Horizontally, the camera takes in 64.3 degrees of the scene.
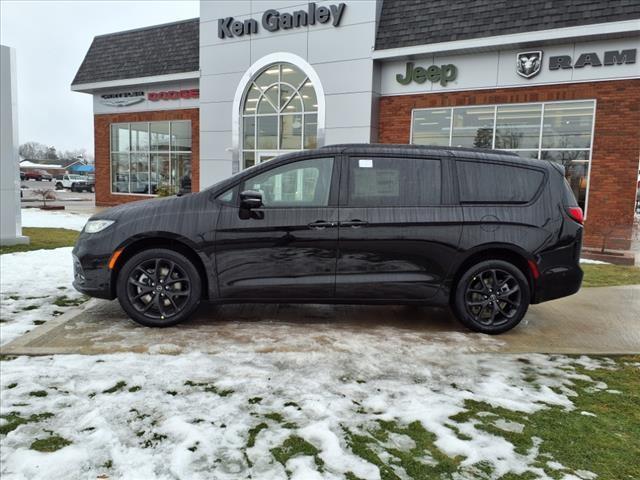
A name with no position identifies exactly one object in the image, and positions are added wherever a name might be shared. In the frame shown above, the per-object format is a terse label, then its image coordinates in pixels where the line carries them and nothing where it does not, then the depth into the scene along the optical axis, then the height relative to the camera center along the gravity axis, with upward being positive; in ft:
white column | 33.14 +1.76
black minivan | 16.08 -1.55
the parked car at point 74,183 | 151.33 -0.30
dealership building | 41.11 +10.76
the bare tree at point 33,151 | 398.21 +25.08
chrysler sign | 70.33 +12.03
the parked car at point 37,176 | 211.82 +2.22
